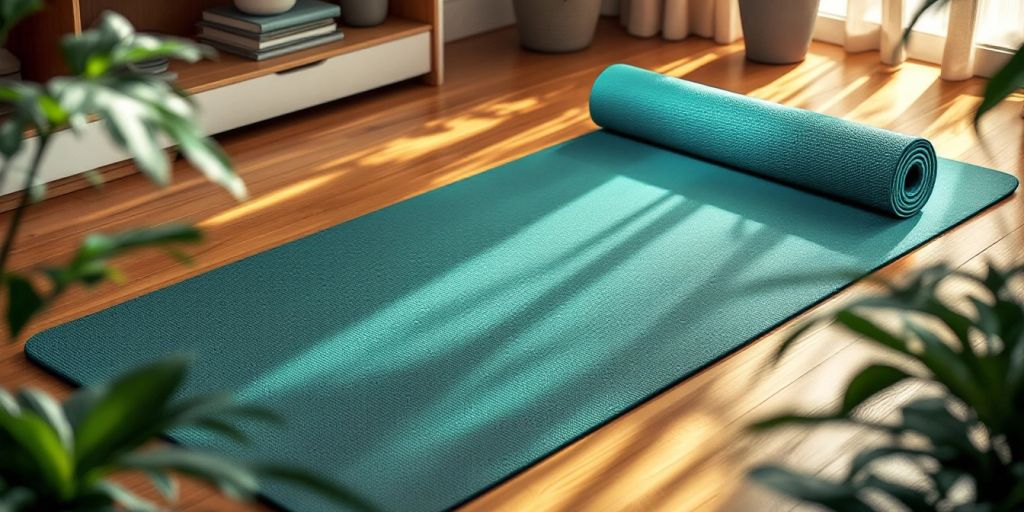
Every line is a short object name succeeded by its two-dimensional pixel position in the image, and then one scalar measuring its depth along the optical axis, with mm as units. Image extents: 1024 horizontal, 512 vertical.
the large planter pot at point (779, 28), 4051
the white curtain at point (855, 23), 3889
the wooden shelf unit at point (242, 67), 2984
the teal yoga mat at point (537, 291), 2061
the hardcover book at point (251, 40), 3420
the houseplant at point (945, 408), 971
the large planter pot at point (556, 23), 4215
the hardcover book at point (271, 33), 3421
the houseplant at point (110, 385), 864
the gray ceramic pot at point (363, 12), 3730
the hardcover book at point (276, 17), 3418
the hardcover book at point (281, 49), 3424
